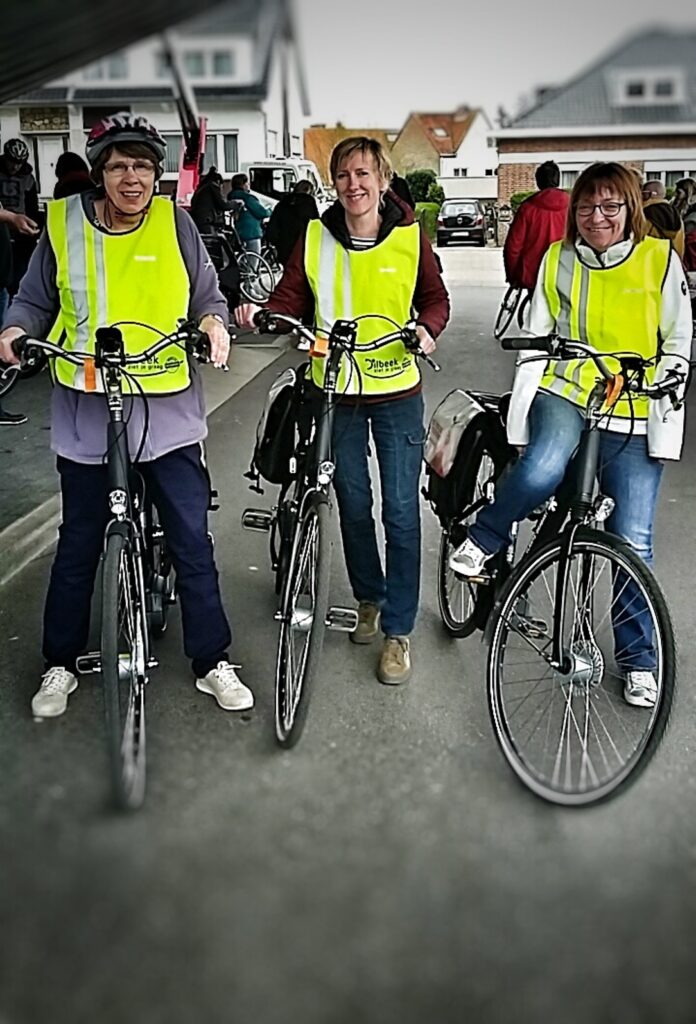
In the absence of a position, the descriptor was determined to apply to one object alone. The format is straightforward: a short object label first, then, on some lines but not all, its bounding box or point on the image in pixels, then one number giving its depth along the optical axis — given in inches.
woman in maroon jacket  141.1
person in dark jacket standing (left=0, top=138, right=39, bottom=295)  380.5
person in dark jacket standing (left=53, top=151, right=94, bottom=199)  268.1
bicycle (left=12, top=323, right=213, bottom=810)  119.0
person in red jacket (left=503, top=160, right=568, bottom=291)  378.6
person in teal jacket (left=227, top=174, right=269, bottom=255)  601.0
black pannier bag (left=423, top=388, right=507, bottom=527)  153.9
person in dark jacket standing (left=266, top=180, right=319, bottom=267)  441.7
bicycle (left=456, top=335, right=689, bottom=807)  119.7
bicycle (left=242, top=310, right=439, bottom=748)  134.0
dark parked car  1105.4
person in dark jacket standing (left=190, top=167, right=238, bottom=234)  538.3
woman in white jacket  133.0
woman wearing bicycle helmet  128.4
